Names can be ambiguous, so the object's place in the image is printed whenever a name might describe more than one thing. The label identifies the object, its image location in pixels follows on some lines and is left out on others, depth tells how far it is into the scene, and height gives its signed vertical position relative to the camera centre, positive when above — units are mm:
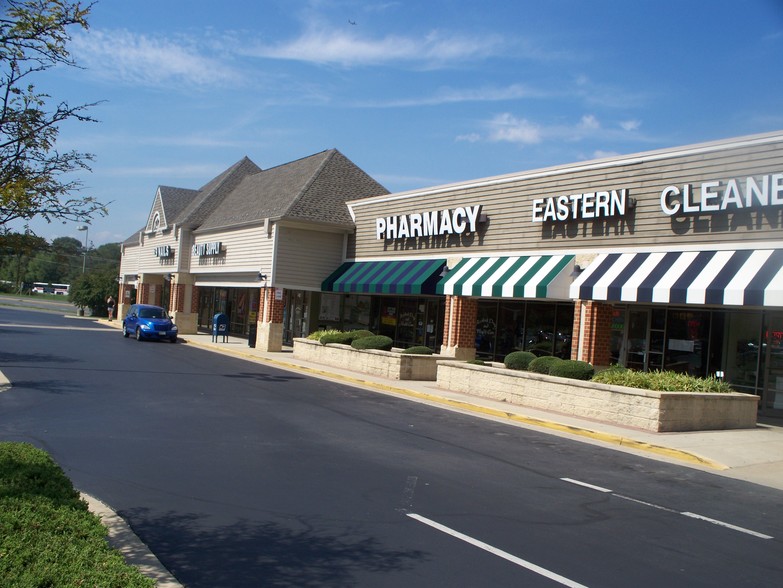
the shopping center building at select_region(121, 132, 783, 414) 16375 +1812
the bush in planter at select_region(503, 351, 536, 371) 18016 -965
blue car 32438 -1343
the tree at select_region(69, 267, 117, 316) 58219 +15
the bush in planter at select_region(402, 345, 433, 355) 21938 -1117
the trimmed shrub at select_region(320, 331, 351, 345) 25125 -1052
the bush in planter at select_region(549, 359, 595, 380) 16344 -1016
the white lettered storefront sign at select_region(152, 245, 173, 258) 41188 +2626
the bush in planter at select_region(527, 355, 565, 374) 17125 -974
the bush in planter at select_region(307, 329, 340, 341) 26286 -1026
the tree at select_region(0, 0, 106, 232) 6168 +1467
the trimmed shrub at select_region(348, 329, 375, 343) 24767 -829
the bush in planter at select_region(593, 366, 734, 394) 14828 -1042
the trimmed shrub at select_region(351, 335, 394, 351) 23016 -1022
